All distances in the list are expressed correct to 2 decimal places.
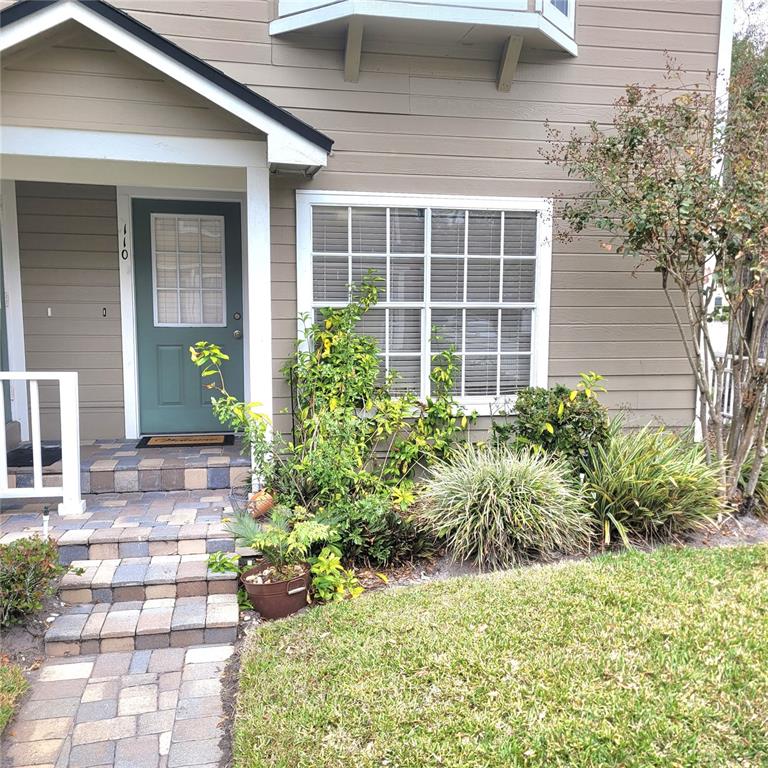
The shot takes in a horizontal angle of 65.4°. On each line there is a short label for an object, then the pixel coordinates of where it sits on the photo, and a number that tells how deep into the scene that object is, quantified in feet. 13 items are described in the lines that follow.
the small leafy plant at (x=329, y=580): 11.25
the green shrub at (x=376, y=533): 12.29
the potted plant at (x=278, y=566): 10.78
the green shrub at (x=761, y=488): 15.26
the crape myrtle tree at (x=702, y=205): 13.55
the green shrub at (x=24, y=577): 9.86
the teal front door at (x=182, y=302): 17.56
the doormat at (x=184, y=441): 16.78
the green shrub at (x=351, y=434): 12.67
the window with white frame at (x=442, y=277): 15.76
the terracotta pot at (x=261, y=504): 13.58
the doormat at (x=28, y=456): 14.98
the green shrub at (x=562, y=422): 14.94
